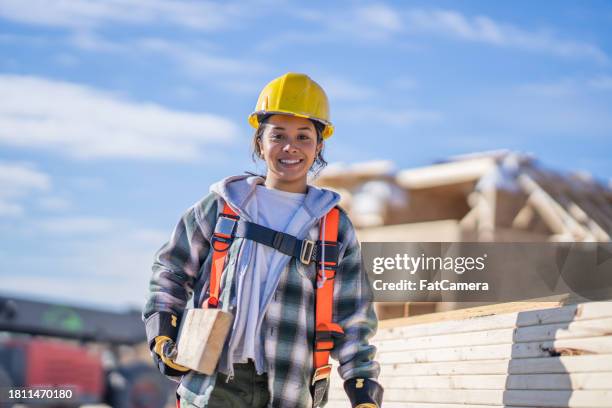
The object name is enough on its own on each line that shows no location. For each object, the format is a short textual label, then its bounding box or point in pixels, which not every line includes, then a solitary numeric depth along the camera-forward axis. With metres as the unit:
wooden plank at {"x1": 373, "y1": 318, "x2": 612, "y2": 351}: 3.84
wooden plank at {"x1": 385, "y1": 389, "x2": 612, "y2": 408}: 3.71
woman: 3.54
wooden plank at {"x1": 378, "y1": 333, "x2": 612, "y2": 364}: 3.81
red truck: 14.49
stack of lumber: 3.80
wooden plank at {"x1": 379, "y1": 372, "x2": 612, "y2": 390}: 3.74
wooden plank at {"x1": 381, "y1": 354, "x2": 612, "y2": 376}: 3.78
